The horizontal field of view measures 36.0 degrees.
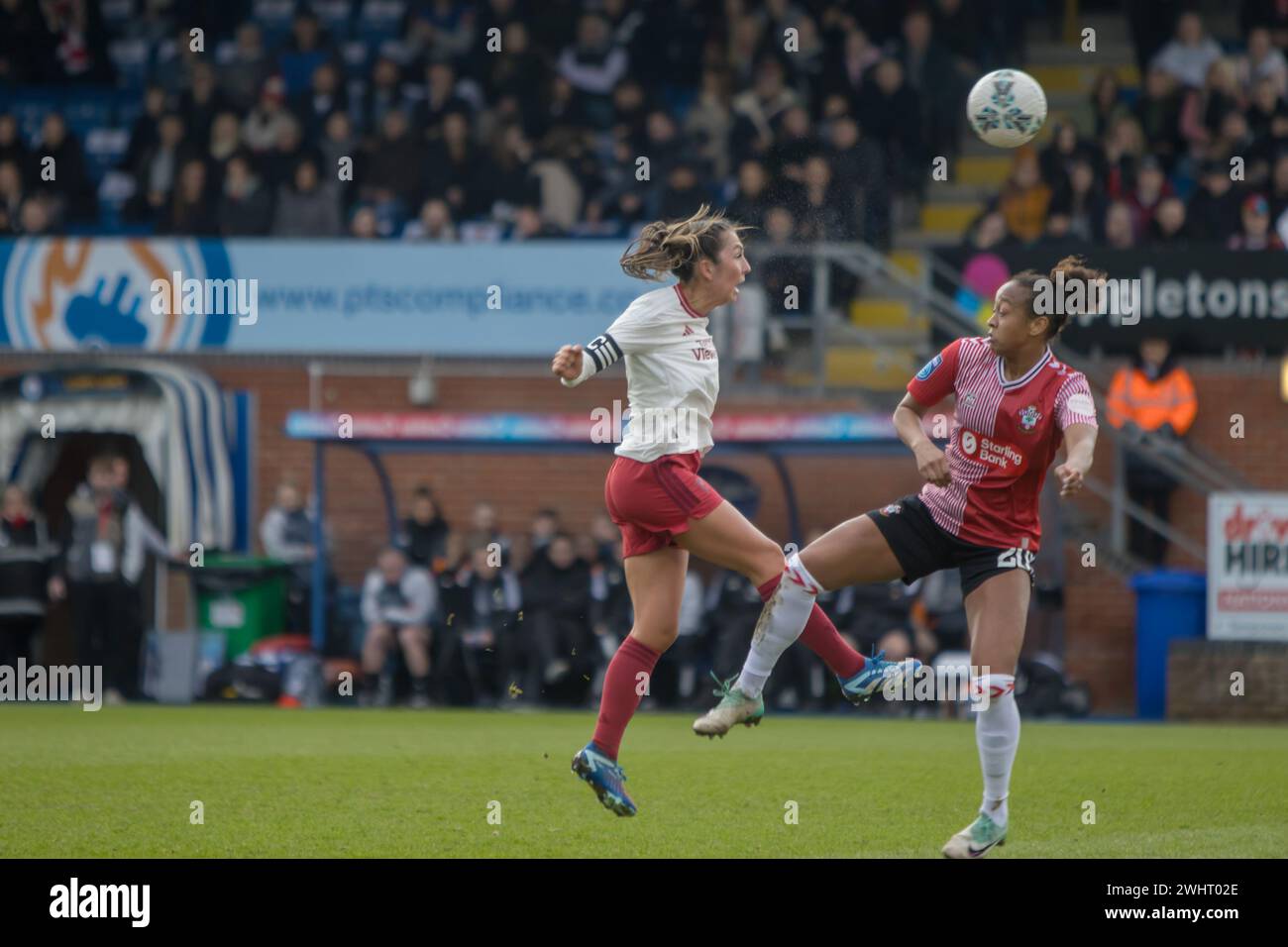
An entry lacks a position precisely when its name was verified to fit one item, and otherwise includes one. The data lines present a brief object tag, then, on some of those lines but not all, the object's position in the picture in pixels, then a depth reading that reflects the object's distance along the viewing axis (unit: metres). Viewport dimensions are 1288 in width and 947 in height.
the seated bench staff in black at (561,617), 15.48
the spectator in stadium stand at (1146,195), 16.62
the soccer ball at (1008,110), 9.93
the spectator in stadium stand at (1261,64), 17.38
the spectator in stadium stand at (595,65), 19.11
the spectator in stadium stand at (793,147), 16.81
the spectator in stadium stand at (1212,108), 17.14
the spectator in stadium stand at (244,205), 17.98
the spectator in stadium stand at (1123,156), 16.91
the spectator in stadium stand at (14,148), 19.09
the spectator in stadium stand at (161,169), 18.81
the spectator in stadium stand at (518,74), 18.83
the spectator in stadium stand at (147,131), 19.30
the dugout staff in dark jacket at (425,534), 16.31
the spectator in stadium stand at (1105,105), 17.58
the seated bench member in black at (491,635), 15.55
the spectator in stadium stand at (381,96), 19.36
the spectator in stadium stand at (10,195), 18.47
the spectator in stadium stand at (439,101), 18.78
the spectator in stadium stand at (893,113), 17.59
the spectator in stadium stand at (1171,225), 16.34
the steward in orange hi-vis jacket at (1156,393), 16.03
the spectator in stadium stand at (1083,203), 16.58
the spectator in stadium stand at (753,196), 16.42
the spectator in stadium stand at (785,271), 16.30
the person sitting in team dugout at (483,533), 16.66
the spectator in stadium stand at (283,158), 18.26
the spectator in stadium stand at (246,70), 19.86
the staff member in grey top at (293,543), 16.73
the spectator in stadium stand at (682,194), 17.12
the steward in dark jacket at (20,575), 16.55
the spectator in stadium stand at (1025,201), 16.80
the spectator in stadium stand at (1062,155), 16.83
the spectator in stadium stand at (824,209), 16.30
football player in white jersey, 7.66
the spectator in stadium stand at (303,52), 20.30
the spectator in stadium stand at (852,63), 17.81
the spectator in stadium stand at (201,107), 19.26
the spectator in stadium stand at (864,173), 16.48
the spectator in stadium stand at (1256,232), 16.12
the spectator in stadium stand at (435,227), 17.43
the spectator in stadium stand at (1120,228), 16.36
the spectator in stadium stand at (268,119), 18.91
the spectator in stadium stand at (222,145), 18.61
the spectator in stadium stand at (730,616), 15.30
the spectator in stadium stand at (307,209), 17.98
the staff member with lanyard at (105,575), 16.39
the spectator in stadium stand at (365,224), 17.59
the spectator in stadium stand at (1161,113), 17.45
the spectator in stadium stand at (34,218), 18.27
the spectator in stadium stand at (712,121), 17.83
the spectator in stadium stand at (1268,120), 16.67
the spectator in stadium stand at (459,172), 17.95
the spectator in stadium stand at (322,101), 19.11
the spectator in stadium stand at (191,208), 18.23
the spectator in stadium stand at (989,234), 16.53
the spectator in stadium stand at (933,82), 17.98
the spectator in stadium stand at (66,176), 18.91
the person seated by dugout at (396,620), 15.77
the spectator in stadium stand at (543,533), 15.92
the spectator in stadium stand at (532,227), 17.34
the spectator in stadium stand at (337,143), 18.58
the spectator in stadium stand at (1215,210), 16.39
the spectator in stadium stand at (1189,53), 18.08
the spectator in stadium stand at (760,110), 17.31
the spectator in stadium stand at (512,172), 17.80
